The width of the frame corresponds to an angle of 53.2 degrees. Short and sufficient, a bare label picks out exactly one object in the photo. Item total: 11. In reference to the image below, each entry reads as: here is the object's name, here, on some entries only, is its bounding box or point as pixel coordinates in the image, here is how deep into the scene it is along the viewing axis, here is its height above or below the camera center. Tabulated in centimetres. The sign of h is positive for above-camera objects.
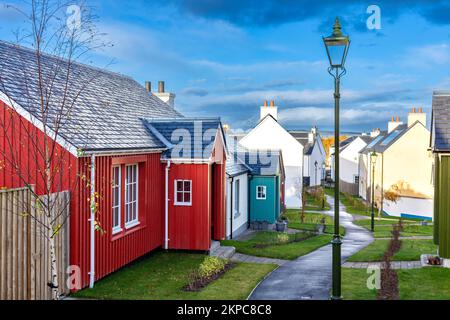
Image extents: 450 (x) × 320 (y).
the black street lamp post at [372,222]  2895 -423
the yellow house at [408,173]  4469 -173
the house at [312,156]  5466 +8
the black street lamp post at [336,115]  818 +77
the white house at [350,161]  7088 -72
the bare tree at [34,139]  1123 +39
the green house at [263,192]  2789 -222
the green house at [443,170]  1414 -43
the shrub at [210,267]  1376 -352
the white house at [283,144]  4431 +126
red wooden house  1163 -23
